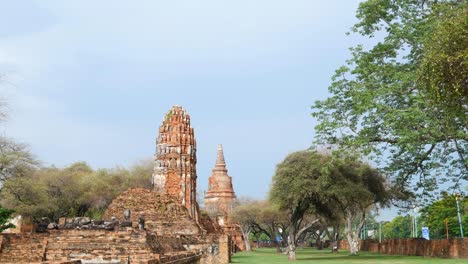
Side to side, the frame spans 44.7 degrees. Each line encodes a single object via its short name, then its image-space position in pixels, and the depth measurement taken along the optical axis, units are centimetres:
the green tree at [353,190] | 2995
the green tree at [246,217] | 5703
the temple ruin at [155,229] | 1617
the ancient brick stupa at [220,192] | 6369
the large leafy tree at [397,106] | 1798
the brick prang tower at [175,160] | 3359
